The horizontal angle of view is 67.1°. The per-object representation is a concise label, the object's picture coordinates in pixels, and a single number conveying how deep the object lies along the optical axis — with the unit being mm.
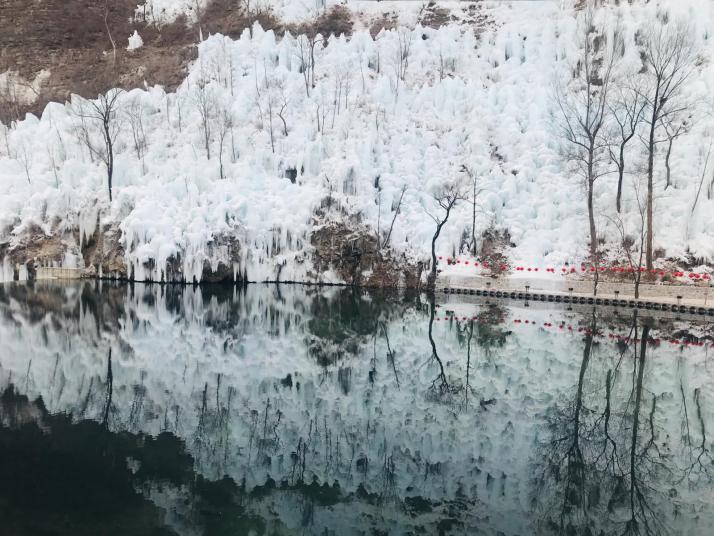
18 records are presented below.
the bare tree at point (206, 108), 36094
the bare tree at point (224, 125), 36000
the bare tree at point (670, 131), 28438
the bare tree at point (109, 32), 47638
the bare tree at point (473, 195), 30078
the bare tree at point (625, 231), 26514
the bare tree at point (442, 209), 29047
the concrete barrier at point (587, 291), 22219
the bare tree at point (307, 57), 41034
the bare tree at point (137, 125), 36306
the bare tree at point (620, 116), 29933
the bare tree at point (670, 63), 30827
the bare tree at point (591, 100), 28062
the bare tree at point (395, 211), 30869
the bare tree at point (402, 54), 42075
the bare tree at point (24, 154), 34500
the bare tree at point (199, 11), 51094
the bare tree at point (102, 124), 33594
